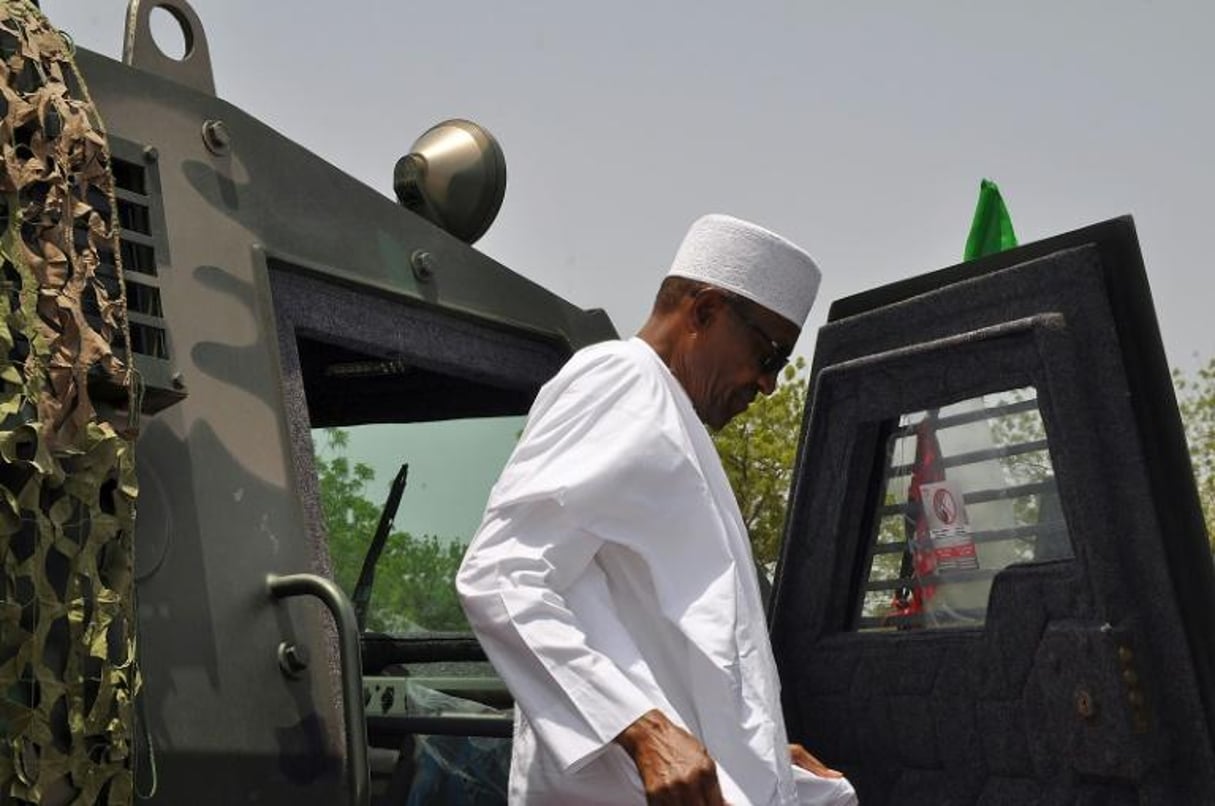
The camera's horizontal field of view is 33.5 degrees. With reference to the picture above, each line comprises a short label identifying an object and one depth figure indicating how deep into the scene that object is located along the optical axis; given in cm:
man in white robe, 222
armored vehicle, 238
